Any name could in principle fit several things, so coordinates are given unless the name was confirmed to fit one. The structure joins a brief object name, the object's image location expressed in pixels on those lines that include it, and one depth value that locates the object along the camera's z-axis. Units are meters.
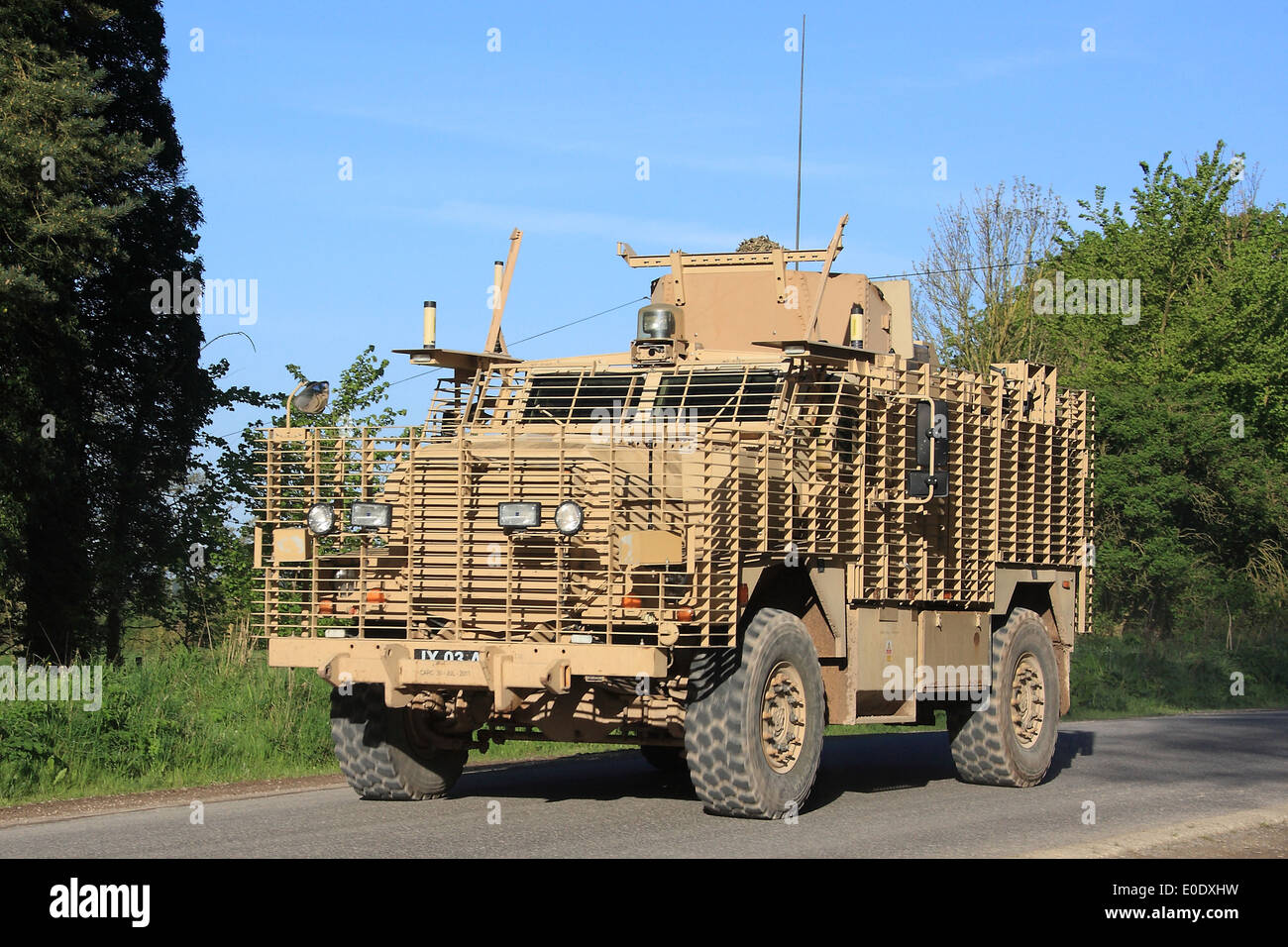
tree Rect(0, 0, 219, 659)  21.42
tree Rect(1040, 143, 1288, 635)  38.16
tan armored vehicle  11.06
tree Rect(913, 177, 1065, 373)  39.34
